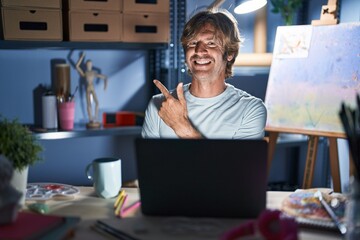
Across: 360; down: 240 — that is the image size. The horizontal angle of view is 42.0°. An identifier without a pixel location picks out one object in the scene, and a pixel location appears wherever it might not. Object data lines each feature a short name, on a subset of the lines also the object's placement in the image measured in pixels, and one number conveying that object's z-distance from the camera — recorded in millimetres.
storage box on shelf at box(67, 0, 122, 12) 2475
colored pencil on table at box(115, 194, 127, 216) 1159
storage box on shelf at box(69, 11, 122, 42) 2484
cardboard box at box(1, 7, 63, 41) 2362
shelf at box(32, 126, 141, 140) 2496
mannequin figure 2729
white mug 1315
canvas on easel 2312
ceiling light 2090
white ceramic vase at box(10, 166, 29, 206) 1162
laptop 1045
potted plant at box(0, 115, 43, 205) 1146
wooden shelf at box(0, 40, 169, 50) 2404
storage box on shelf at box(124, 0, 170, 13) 2590
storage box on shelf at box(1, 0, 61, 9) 2361
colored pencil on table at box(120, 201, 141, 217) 1151
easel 2289
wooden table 1019
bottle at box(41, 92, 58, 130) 2600
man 1890
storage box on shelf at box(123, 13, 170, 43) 2613
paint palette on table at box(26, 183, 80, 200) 1329
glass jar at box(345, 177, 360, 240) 913
